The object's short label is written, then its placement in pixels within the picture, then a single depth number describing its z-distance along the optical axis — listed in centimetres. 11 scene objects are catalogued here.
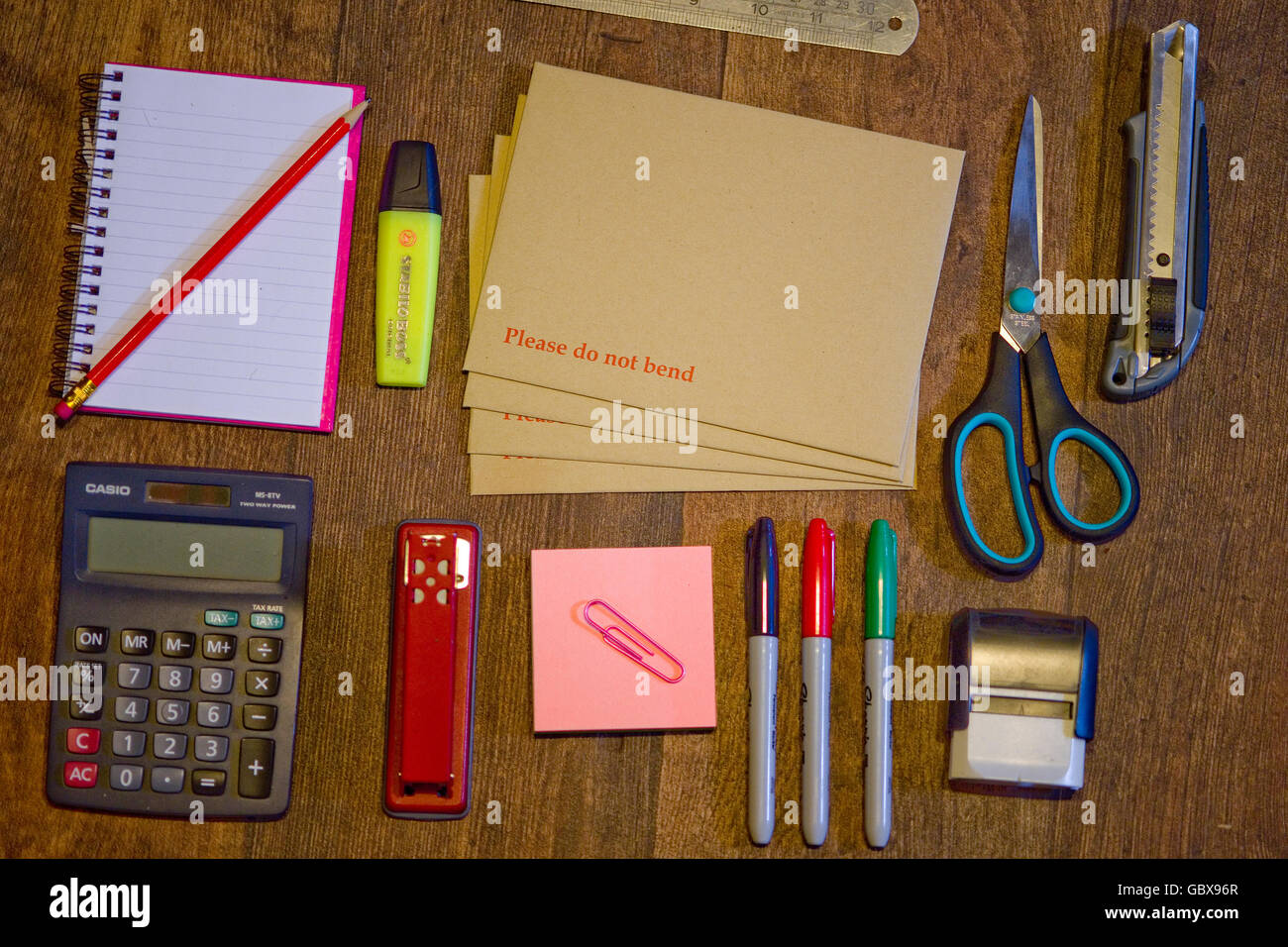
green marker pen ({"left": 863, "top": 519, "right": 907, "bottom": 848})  77
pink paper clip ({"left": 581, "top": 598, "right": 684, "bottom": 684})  79
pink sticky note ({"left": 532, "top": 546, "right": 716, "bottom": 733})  79
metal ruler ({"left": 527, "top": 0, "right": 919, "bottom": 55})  85
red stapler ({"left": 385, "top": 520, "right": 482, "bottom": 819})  76
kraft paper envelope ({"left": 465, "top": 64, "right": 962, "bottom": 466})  81
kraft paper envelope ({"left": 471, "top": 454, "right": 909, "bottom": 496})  81
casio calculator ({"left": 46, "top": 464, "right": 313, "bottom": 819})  75
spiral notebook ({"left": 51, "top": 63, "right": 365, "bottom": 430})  80
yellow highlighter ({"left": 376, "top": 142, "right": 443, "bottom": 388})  80
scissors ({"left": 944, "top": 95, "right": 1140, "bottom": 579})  80
